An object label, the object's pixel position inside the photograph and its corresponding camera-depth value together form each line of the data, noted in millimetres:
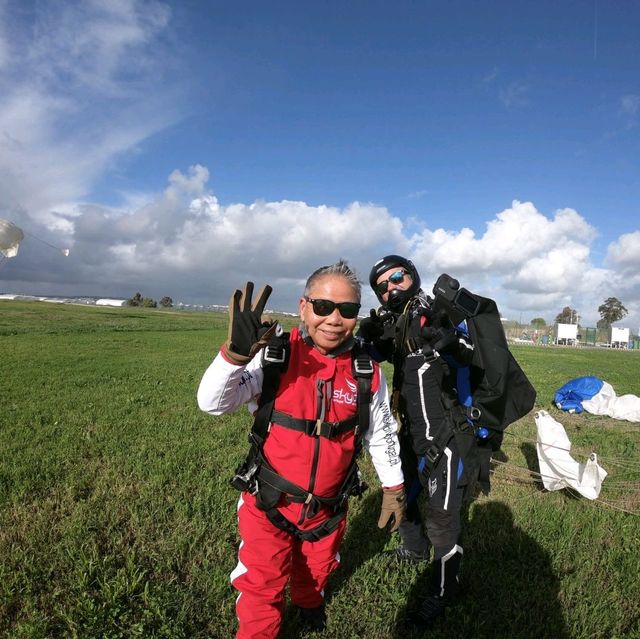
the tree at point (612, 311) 112569
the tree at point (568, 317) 116125
